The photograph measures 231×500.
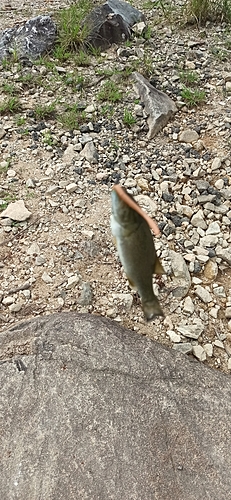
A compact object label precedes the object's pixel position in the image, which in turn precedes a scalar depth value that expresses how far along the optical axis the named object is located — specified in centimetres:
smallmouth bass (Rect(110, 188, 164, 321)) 126
